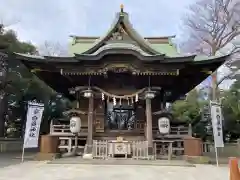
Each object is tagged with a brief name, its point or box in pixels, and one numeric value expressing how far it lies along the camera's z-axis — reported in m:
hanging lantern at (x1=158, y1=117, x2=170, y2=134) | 8.38
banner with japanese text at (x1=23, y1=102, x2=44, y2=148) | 7.24
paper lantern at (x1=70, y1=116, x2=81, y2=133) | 8.55
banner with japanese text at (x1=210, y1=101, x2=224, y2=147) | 6.84
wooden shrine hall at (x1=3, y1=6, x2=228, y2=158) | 7.98
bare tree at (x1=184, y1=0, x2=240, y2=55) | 16.47
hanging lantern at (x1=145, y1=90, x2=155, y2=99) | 8.39
